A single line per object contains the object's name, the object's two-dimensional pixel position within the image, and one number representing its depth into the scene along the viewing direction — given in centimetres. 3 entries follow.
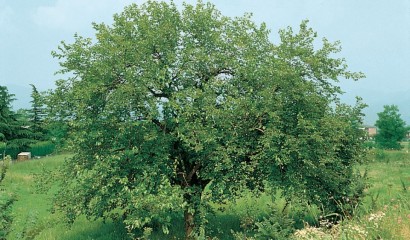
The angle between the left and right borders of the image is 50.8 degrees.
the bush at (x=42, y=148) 6500
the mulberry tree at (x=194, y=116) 1786
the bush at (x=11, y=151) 5854
